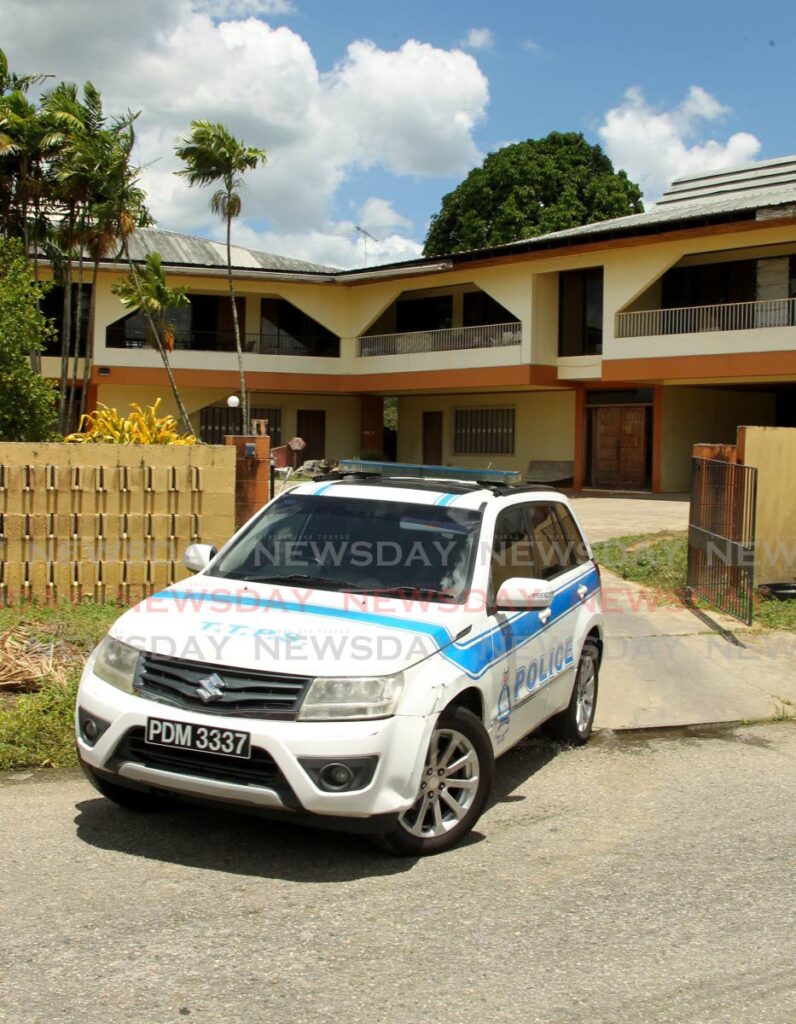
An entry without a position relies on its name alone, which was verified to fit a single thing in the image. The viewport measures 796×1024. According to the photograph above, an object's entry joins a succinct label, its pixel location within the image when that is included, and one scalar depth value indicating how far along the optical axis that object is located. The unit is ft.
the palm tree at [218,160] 77.20
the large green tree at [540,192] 130.82
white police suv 13.23
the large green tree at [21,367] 36.99
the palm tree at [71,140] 70.59
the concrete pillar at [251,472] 38.63
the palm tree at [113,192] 71.92
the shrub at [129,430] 37.55
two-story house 75.36
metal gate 34.40
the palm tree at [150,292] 79.41
